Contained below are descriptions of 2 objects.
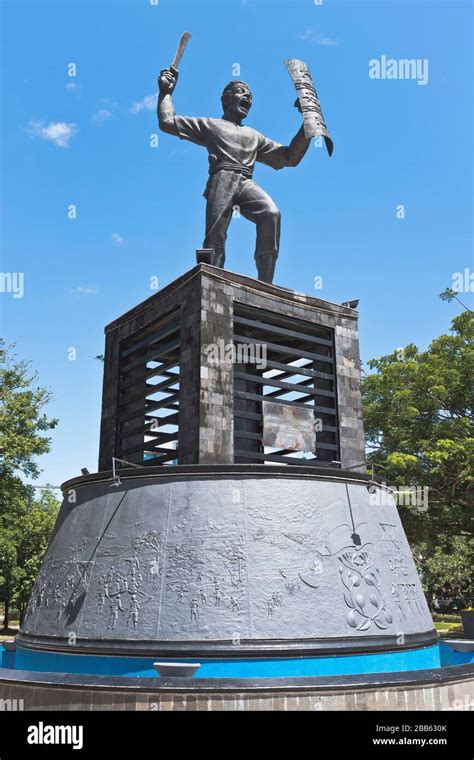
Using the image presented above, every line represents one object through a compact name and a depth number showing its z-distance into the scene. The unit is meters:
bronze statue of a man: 14.21
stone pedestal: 11.84
